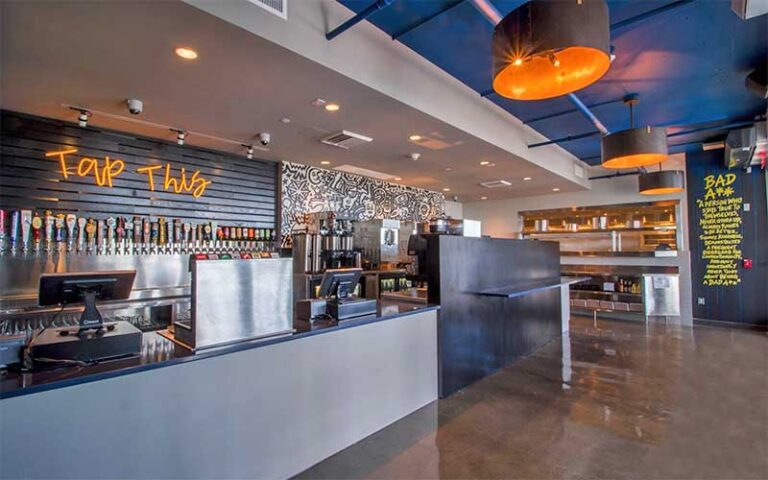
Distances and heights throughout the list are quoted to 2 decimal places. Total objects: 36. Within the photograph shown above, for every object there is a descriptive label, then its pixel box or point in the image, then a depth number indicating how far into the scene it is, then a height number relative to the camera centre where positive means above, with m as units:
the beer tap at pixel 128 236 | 4.56 +0.20
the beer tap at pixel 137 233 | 4.64 +0.24
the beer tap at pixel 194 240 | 5.12 +0.17
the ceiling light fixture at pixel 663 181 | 6.64 +1.29
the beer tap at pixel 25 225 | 3.89 +0.29
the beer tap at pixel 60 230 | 4.11 +0.25
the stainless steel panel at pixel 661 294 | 7.89 -0.92
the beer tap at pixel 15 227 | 3.83 +0.26
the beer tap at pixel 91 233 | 4.30 +0.23
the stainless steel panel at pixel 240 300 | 2.16 -0.30
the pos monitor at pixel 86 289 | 1.89 -0.20
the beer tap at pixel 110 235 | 4.46 +0.21
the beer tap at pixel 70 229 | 4.18 +0.27
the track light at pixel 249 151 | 5.24 +1.49
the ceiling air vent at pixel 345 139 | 4.64 +1.48
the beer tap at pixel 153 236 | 4.76 +0.21
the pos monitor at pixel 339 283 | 3.00 -0.25
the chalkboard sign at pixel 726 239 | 7.20 +0.26
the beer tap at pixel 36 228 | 3.96 +0.27
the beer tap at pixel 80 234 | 4.25 +0.21
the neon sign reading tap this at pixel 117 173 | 4.22 +1.00
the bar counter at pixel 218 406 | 1.60 -0.87
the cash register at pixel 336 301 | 3.01 -0.41
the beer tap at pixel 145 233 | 4.68 +0.25
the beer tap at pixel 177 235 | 4.94 +0.23
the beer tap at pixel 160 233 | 4.83 +0.25
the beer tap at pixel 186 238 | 5.04 +0.20
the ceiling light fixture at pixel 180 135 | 4.53 +1.47
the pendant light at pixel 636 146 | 4.20 +1.23
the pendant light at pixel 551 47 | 2.12 +1.28
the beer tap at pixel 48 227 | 4.03 +0.28
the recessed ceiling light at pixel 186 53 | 2.74 +1.51
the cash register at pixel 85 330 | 1.80 -0.43
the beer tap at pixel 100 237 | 4.38 +0.18
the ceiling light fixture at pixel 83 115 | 3.86 +1.44
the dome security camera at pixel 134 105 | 3.58 +1.44
